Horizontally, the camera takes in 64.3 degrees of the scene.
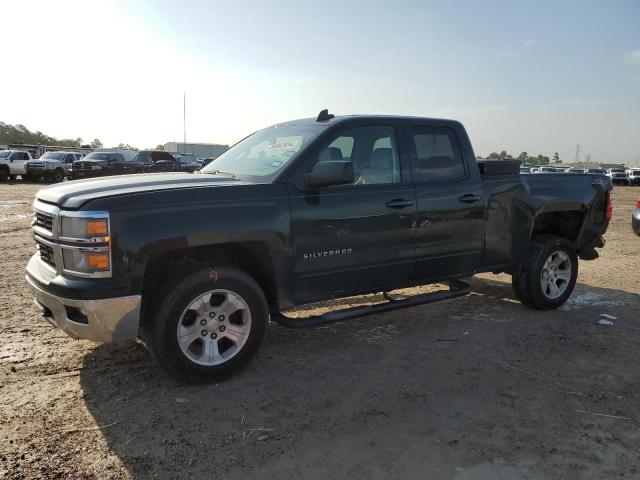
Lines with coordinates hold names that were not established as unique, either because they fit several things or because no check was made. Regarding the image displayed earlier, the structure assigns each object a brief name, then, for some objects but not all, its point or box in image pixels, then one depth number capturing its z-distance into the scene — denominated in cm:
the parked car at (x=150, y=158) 2661
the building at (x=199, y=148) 7706
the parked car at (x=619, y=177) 4466
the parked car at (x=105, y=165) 2520
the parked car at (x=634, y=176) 4328
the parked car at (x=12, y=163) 2852
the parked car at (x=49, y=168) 2864
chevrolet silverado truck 333
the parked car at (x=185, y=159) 4008
